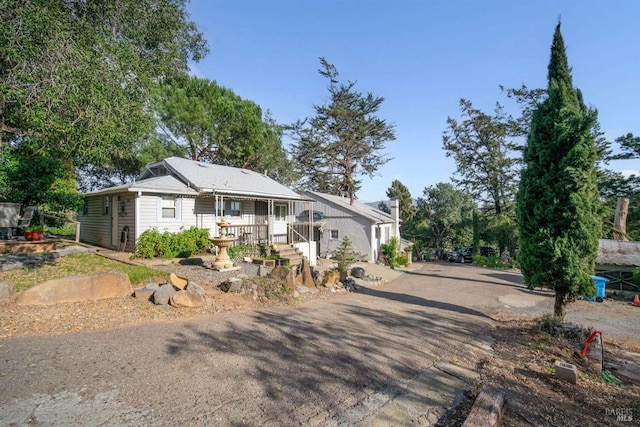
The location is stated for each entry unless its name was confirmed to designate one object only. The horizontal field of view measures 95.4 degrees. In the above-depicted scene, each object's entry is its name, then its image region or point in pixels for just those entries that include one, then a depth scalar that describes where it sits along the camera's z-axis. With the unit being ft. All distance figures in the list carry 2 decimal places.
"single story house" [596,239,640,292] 45.16
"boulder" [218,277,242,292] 25.63
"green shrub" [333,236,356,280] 41.86
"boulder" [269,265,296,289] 30.95
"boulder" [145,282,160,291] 22.15
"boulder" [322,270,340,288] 37.83
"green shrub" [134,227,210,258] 36.11
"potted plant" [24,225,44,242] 34.96
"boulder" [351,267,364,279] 48.07
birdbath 30.91
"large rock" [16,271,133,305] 18.22
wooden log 9.84
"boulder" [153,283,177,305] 20.86
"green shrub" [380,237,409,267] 70.79
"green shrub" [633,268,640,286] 42.46
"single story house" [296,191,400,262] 66.85
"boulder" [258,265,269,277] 31.71
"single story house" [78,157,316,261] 40.40
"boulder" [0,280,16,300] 17.83
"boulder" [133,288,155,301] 21.23
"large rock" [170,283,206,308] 21.15
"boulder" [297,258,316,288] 34.22
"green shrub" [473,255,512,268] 74.59
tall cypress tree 25.12
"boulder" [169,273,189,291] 23.22
